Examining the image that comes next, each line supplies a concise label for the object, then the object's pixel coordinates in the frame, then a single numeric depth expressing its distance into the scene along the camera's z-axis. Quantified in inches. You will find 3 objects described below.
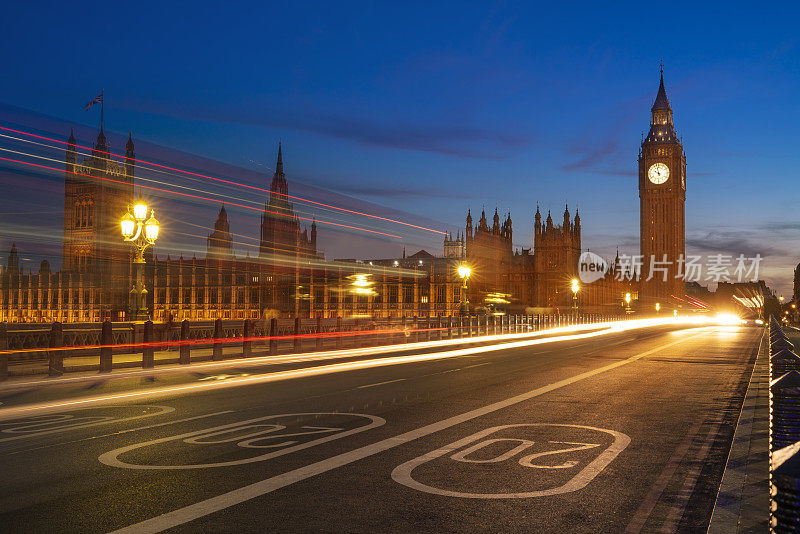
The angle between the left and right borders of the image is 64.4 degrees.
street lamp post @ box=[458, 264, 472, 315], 1452.9
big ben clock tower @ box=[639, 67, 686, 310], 5762.8
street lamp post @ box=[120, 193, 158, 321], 773.9
